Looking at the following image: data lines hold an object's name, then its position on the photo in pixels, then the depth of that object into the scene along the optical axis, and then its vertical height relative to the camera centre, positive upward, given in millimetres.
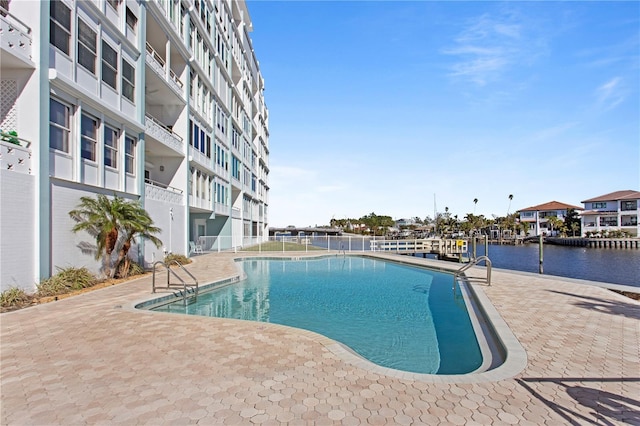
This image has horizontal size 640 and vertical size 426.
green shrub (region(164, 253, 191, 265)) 17164 -1783
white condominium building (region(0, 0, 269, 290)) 9039 +3921
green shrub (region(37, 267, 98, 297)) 9125 -1618
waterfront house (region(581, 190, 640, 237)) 67875 +1569
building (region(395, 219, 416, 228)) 172375 +477
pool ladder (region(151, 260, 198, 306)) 9773 -2054
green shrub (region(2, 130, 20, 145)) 8456 +2155
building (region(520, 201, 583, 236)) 89438 +1786
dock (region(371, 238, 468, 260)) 31734 -2348
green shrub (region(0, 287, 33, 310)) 7797 -1715
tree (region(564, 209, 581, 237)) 78438 -30
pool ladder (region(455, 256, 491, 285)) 11422 -1842
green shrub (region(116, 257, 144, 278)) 12719 -1716
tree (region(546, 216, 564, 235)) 84438 -253
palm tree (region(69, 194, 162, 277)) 10992 +59
